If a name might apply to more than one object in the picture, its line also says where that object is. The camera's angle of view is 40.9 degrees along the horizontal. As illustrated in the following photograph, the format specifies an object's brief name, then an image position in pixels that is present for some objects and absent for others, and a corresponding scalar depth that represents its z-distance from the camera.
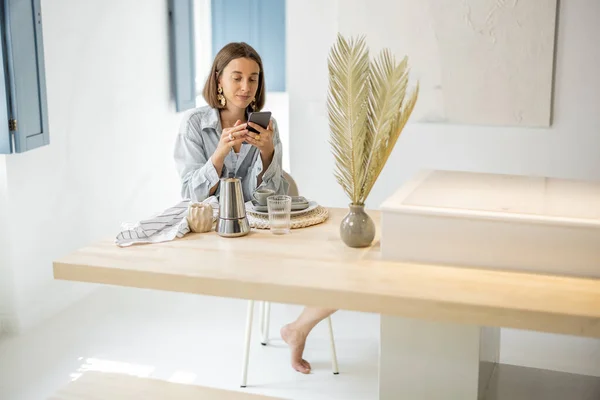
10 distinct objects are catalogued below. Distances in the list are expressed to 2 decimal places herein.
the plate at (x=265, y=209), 2.69
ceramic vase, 2.37
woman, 3.17
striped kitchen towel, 2.47
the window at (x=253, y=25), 6.98
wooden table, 1.92
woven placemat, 2.62
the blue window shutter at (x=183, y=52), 5.68
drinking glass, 2.54
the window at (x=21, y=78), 3.75
